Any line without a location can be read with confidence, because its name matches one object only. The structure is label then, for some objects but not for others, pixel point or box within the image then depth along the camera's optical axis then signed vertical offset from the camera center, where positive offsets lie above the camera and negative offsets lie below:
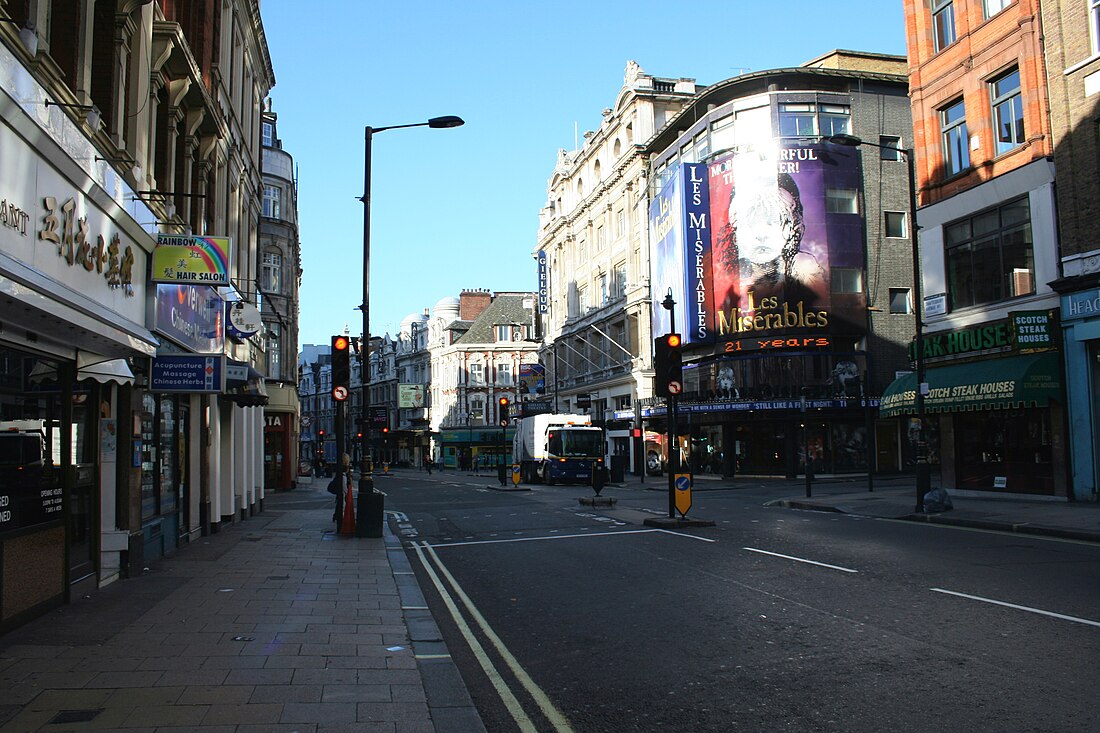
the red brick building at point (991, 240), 20.59 +4.61
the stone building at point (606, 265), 53.38 +11.36
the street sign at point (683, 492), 17.84 -1.40
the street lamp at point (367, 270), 18.21 +3.55
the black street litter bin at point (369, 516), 16.98 -1.67
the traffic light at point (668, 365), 17.89 +1.22
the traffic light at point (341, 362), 17.92 +1.45
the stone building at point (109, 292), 7.89 +1.77
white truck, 41.22 -1.10
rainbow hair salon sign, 12.38 +2.51
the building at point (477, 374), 88.44 +5.73
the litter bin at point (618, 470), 41.56 -2.14
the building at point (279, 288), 41.03 +7.06
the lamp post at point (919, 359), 19.67 +1.39
